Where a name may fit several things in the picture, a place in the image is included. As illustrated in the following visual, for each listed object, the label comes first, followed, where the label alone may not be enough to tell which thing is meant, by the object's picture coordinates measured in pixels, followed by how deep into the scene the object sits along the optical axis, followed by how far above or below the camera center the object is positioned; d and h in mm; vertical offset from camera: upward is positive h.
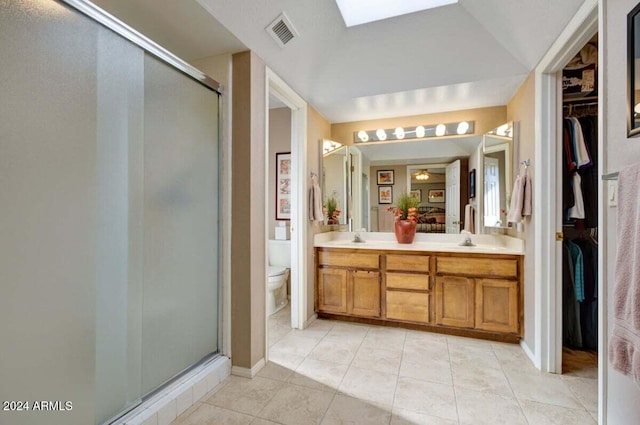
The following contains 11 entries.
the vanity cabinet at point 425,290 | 2443 -735
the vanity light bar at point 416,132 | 3035 +868
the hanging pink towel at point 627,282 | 952 -251
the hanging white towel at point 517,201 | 2188 +73
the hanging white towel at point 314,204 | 2889 +64
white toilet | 3182 -680
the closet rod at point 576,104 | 2405 +894
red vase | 3090 -210
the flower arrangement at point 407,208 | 3143 +27
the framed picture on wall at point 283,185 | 3752 +331
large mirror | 3082 +353
